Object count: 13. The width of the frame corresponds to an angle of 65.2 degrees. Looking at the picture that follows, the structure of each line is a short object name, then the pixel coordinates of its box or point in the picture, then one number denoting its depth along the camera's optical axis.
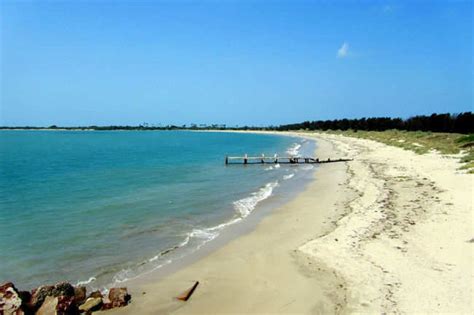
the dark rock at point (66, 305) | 6.83
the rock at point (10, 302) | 6.71
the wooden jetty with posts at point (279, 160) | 39.11
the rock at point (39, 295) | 7.15
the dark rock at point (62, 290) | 7.31
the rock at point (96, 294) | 7.72
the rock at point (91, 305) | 7.28
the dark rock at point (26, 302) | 6.94
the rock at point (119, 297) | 7.53
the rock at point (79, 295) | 7.53
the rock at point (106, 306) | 7.42
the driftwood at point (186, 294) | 7.79
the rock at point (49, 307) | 6.83
